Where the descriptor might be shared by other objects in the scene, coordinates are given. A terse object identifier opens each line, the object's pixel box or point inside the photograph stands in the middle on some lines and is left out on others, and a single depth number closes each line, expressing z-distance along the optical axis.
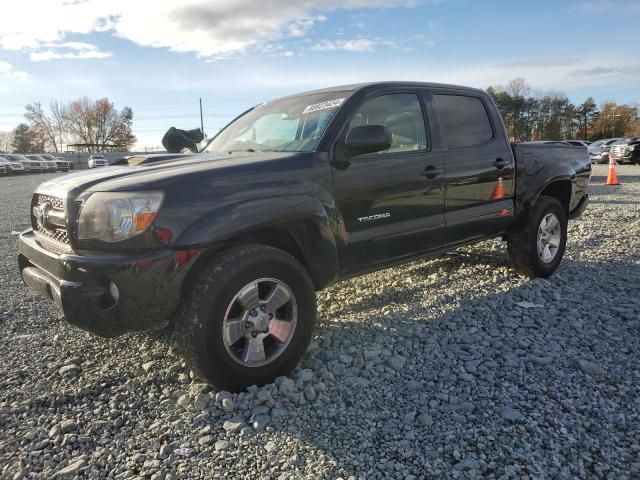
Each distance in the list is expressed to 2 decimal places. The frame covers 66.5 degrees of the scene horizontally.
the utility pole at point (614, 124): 76.44
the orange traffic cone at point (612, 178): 14.61
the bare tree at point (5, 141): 84.54
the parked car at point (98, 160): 34.42
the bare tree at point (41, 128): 84.62
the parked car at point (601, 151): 30.40
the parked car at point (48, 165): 39.72
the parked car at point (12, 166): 36.00
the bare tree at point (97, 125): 86.75
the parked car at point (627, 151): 23.22
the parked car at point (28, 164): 38.54
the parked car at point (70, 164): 42.50
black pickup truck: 2.57
